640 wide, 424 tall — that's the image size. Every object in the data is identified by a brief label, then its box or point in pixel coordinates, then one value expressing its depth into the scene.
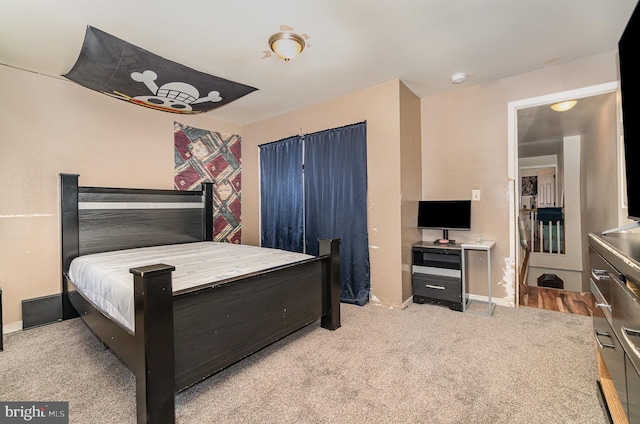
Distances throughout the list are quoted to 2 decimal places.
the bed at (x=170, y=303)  1.40
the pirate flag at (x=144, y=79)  2.32
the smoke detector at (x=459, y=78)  2.92
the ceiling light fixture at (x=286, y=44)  2.21
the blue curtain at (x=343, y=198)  3.24
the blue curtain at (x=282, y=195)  3.79
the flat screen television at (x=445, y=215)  3.20
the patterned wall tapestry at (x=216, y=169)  3.87
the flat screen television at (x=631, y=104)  1.51
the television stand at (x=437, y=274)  3.01
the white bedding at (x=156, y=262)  1.69
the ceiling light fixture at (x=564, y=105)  3.00
